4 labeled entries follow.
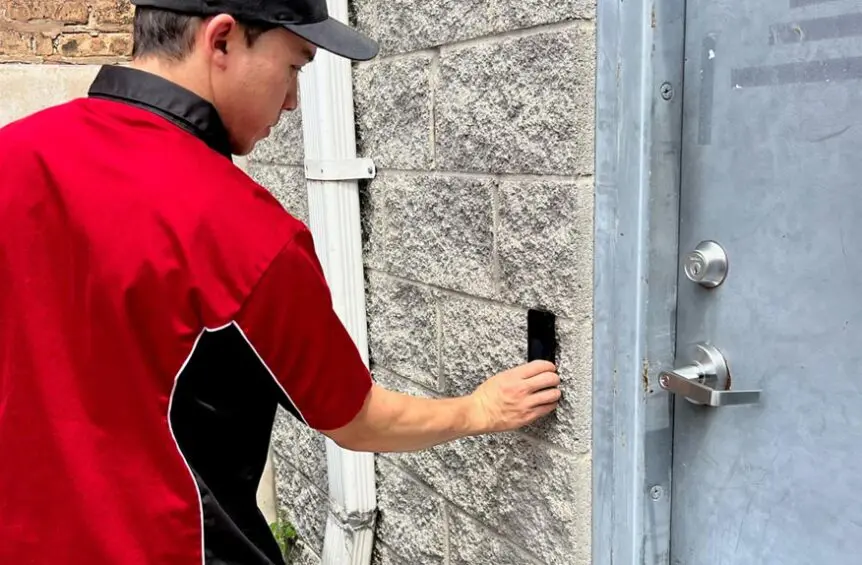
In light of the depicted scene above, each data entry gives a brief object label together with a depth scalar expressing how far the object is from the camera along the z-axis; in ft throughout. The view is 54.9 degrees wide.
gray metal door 4.97
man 5.05
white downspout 9.47
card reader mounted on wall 6.80
